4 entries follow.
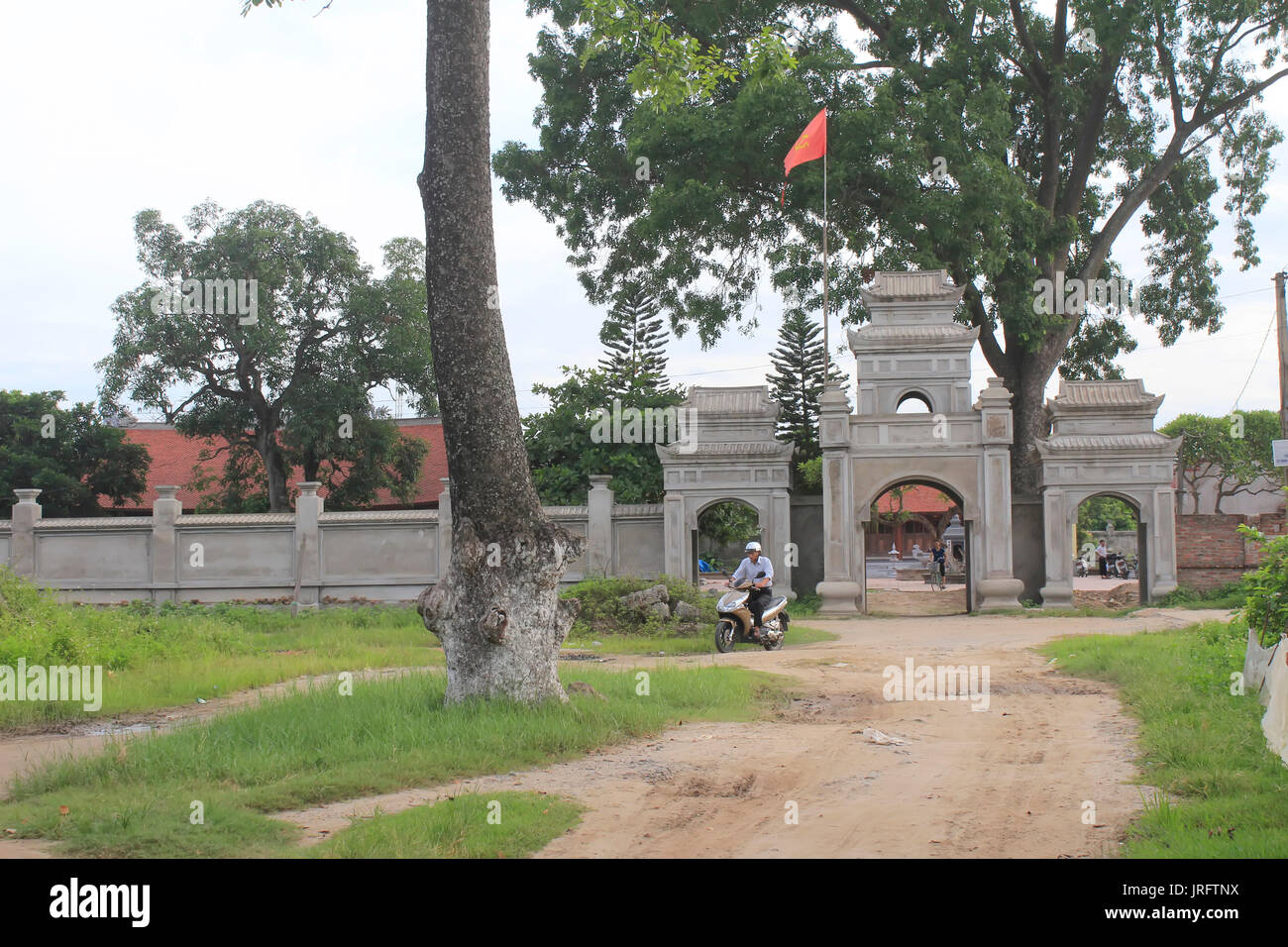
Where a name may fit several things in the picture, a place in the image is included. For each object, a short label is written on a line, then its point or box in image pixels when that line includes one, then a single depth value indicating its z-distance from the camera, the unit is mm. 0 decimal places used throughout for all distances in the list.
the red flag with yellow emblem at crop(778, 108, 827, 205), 20766
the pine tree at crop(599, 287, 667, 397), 35000
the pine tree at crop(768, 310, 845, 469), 36812
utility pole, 21312
